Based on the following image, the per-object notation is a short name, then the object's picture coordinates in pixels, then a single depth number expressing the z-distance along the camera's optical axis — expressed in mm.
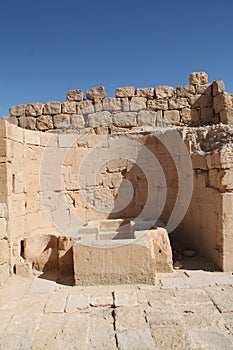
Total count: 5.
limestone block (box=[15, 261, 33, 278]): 4469
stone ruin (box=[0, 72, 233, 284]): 4414
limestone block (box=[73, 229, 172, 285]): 4039
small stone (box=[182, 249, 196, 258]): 5250
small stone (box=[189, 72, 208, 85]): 7305
